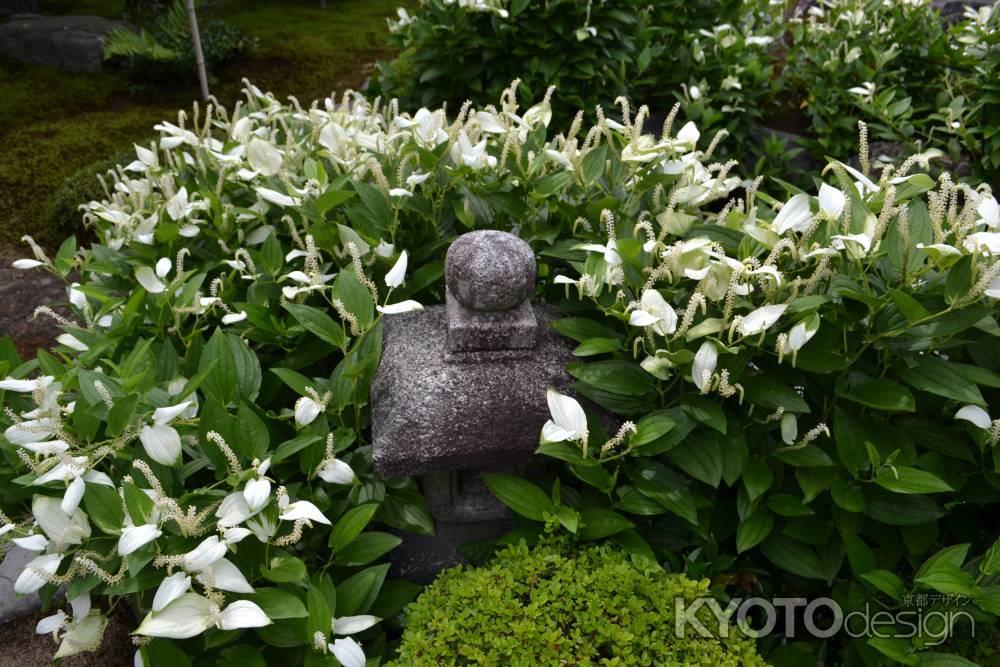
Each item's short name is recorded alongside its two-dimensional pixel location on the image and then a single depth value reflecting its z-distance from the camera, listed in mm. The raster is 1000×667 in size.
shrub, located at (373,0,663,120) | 4207
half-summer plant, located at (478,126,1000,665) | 1661
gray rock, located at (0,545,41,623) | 2188
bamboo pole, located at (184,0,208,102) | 5566
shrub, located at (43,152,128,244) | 4488
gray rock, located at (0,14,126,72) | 6652
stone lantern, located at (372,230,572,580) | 1702
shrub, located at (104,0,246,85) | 6148
